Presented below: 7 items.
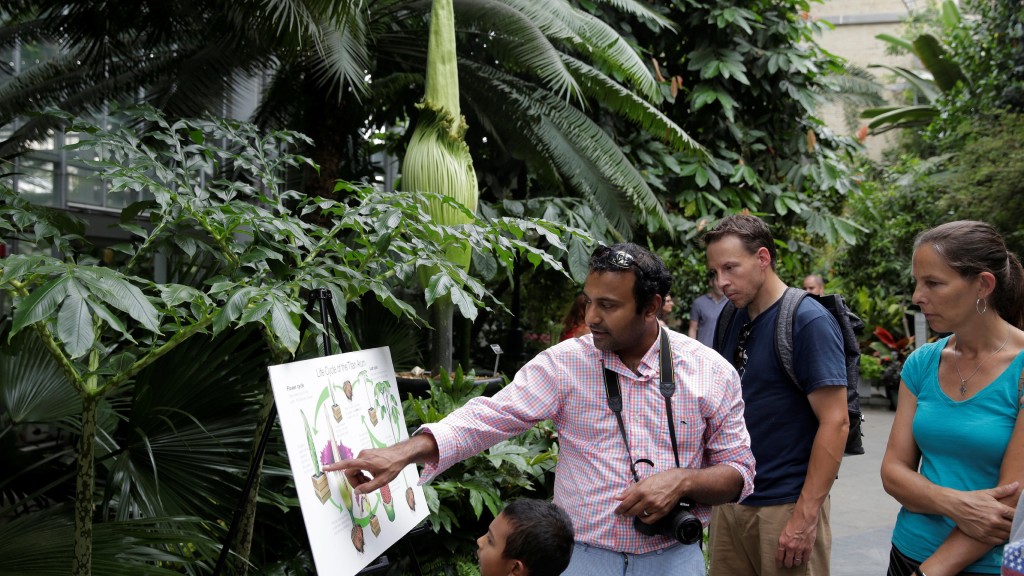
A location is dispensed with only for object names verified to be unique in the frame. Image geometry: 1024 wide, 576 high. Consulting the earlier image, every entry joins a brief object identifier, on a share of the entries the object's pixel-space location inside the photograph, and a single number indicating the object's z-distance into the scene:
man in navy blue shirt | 3.00
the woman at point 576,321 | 7.09
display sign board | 2.45
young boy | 2.26
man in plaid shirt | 2.41
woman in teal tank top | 2.35
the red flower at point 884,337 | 15.00
